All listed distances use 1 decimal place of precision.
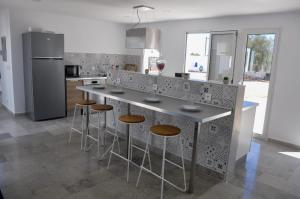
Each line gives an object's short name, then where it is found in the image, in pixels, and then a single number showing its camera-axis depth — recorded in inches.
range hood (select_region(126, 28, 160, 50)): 133.0
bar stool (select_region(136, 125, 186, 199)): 101.5
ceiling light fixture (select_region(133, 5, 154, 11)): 148.7
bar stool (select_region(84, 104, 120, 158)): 141.9
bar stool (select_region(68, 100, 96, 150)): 149.6
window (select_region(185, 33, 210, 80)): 220.2
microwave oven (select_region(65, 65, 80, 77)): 228.7
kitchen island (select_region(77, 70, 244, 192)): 106.9
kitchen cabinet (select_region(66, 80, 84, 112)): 221.0
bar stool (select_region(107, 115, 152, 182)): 118.2
